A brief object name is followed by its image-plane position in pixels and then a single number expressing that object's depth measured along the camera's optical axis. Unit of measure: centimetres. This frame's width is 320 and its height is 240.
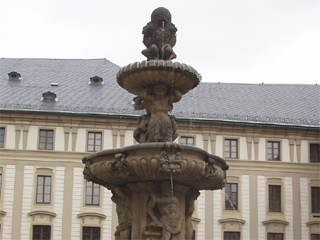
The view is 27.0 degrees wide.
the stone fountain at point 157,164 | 1216
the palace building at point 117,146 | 3916
